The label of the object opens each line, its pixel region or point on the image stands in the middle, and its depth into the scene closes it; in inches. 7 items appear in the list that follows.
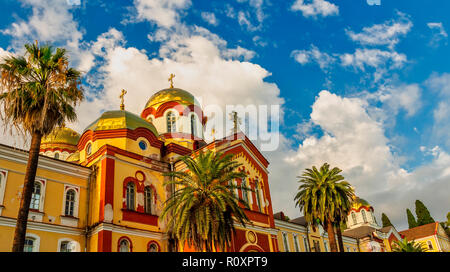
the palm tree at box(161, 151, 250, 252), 796.6
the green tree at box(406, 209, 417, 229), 3182.3
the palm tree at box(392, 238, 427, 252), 1772.9
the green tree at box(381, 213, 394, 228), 3185.0
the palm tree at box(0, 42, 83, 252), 629.9
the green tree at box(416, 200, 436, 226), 3120.1
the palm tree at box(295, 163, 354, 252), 1222.3
